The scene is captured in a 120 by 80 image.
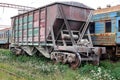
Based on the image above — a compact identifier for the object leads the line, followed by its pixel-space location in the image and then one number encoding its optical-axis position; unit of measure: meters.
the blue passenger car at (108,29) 7.94
